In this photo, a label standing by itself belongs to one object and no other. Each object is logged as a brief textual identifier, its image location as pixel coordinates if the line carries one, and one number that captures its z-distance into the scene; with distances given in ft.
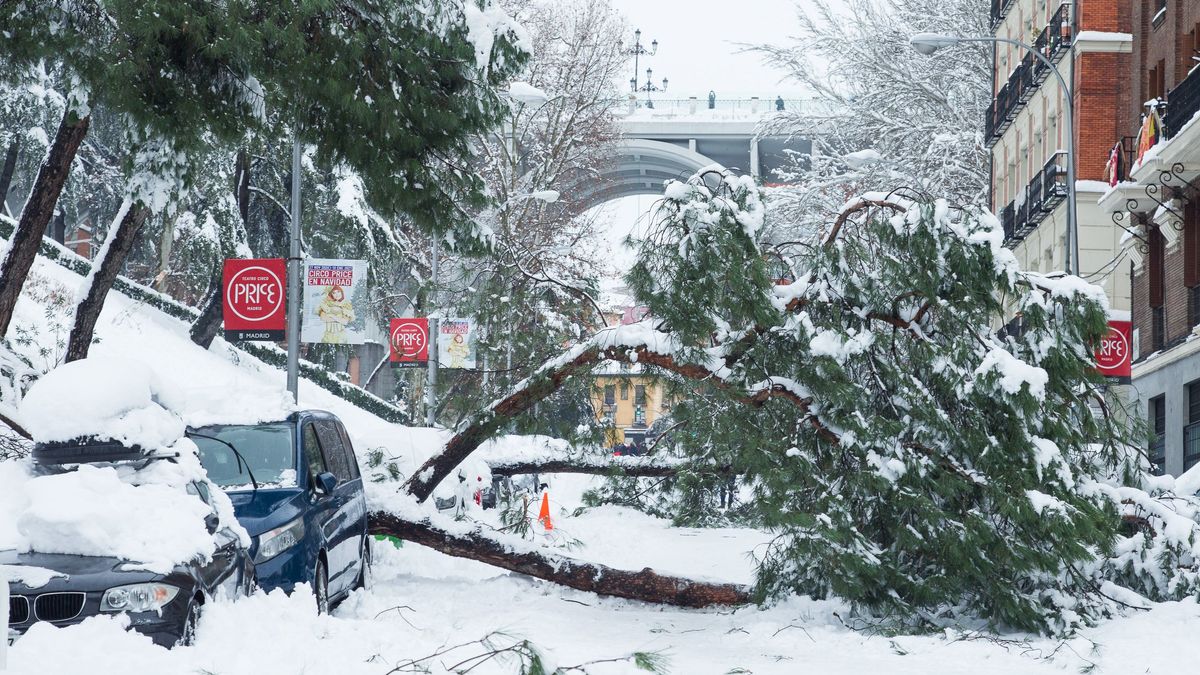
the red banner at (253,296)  74.59
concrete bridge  271.90
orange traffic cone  76.97
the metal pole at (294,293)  76.28
